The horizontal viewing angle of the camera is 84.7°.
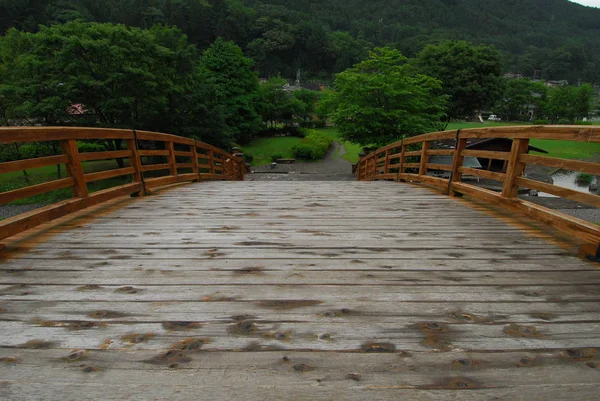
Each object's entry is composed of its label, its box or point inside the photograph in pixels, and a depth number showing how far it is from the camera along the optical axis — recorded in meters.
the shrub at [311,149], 32.44
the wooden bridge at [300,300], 1.34
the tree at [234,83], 34.12
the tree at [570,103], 53.41
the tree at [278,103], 44.66
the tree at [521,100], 63.03
